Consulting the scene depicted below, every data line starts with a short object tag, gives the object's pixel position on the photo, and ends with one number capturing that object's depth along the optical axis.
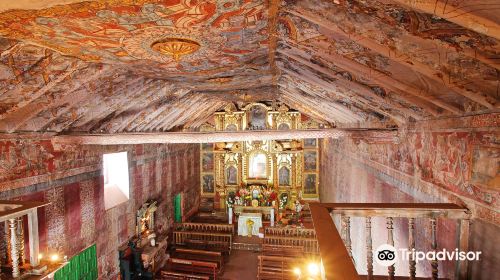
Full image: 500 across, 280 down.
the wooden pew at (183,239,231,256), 13.33
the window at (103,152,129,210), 11.01
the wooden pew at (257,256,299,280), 10.57
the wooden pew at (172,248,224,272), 11.73
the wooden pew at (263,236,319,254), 12.45
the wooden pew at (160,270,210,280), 10.42
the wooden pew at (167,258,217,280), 10.95
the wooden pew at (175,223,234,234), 14.48
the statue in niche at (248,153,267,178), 18.95
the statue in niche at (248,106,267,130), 18.19
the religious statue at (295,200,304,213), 17.23
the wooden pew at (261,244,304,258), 11.69
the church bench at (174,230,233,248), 13.98
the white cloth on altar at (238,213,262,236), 16.00
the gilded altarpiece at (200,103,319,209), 17.95
